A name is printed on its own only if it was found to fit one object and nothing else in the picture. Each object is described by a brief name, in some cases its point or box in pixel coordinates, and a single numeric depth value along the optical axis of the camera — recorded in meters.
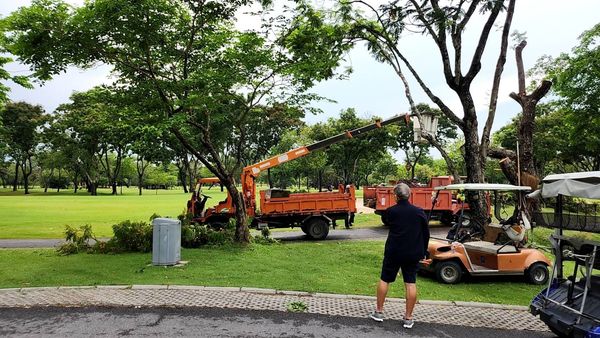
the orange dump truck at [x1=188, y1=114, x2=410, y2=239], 15.31
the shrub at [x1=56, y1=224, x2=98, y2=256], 10.84
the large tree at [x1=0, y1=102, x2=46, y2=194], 50.03
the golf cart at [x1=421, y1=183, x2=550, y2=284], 8.64
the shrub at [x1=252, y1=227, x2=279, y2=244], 13.28
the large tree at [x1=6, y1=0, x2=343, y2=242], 9.62
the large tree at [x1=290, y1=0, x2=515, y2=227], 11.44
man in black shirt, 5.75
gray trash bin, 9.26
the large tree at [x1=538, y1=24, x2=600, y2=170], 16.49
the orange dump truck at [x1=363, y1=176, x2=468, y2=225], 19.05
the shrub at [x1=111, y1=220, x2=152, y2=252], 11.01
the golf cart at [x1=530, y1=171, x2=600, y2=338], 4.70
